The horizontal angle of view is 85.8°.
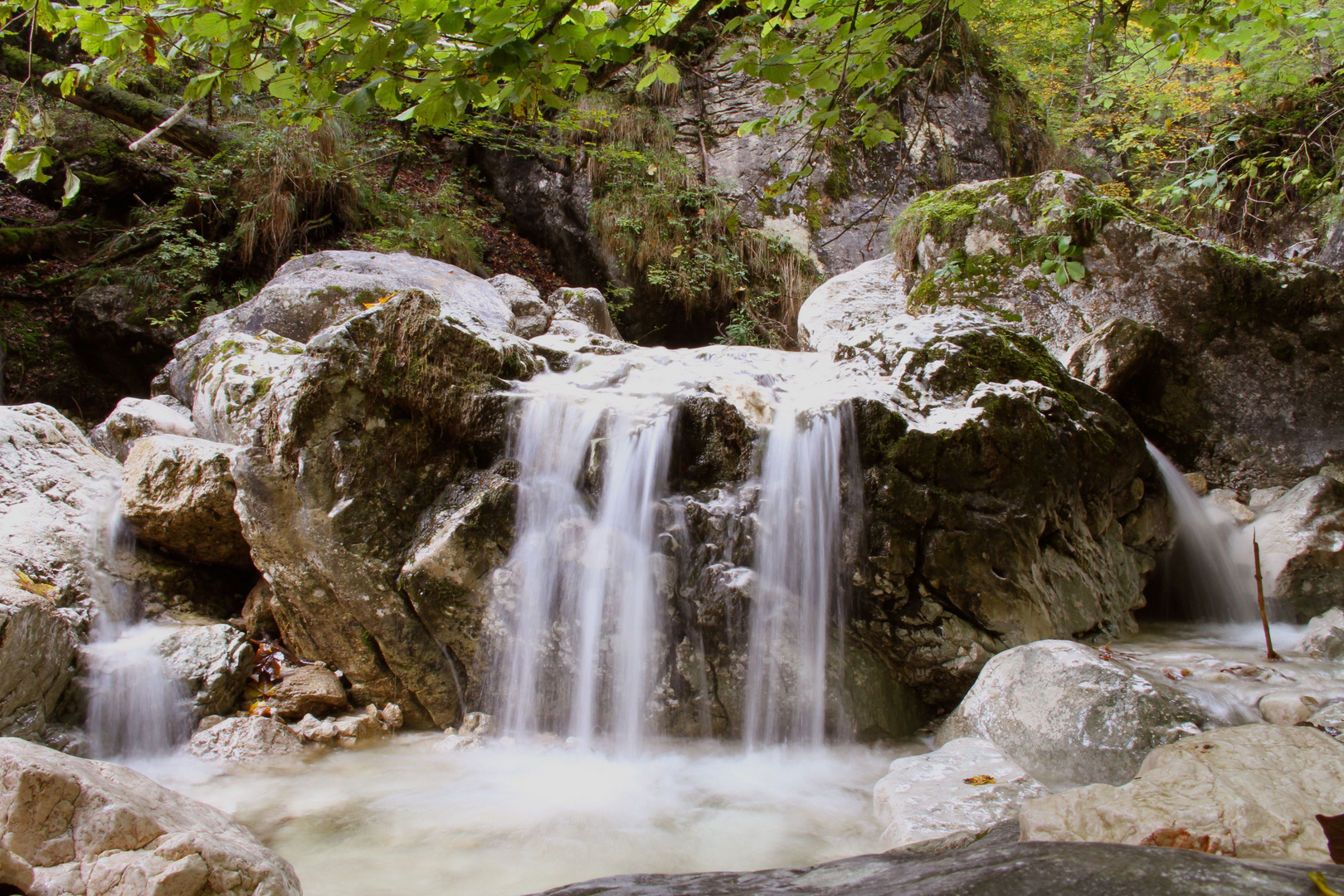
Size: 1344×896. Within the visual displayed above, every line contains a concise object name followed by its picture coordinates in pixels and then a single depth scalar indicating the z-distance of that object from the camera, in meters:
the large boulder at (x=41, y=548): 3.84
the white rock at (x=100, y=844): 1.93
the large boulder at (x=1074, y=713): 3.28
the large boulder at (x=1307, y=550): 4.95
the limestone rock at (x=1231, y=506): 5.44
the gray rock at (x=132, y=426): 6.16
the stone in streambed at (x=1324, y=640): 4.29
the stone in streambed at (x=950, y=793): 2.80
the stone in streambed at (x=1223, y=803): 1.86
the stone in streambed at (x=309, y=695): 4.47
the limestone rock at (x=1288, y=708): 3.32
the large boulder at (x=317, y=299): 7.02
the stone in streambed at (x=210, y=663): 4.38
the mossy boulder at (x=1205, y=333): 5.73
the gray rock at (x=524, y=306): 8.34
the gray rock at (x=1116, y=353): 5.74
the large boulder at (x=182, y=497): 4.94
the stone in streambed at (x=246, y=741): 4.14
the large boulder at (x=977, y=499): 4.21
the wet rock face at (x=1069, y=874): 1.27
